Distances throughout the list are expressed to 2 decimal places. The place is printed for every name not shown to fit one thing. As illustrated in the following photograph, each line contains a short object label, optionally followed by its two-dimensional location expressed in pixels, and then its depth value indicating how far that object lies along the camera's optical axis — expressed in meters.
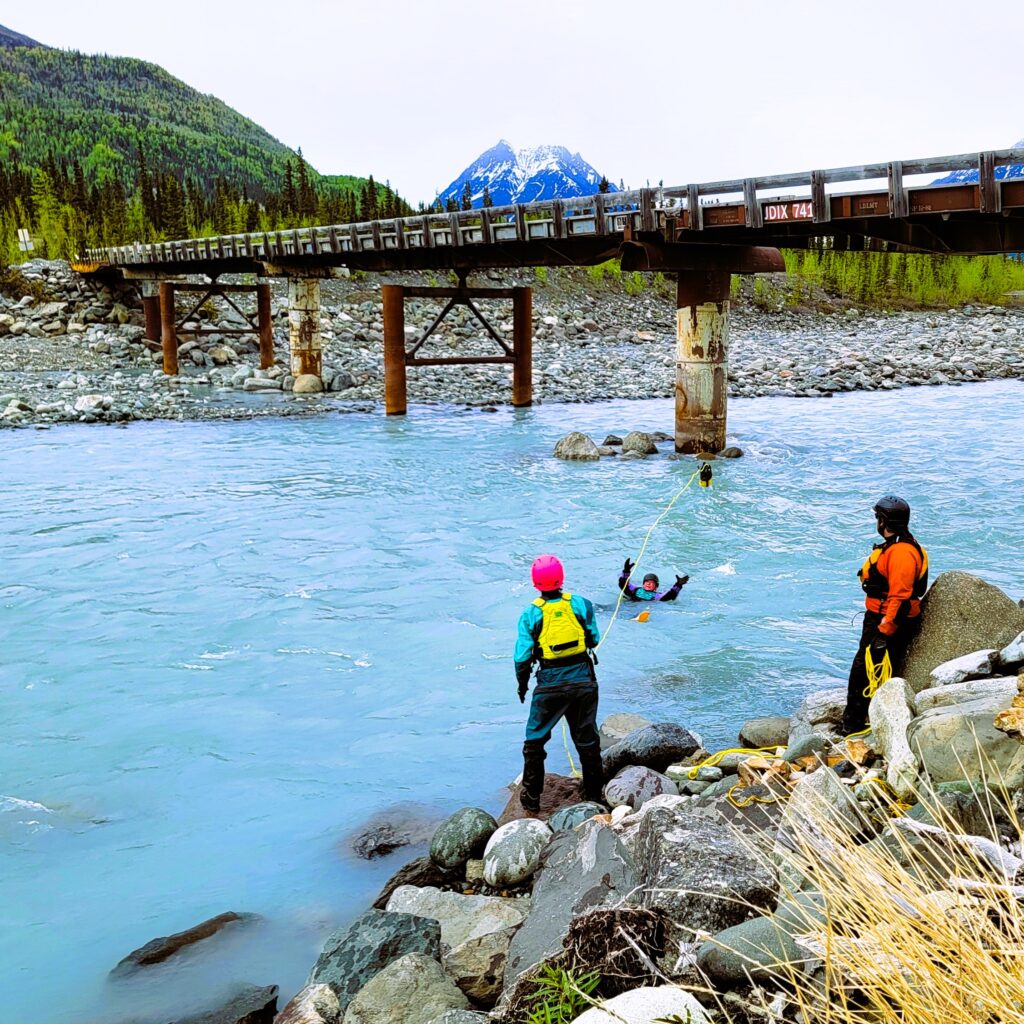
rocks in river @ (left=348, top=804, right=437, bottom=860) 6.55
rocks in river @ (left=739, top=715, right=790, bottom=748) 7.21
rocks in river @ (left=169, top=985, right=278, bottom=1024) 4.77
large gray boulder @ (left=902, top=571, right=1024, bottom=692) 6.80
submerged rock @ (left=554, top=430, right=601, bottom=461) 21.39
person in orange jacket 6.50
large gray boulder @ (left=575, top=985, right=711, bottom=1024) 2.95
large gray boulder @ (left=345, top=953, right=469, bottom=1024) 4.30
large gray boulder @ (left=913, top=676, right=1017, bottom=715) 5.46
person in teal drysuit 6.51
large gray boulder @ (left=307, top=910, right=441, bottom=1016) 4.74
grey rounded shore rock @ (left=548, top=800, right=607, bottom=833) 6.02
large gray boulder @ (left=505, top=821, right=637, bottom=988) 4.34
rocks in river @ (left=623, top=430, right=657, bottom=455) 21.84
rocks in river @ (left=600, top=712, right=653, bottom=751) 7.69
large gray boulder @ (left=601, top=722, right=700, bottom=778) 6.96
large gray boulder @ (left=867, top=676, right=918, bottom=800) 4.85
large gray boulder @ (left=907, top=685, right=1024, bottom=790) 4.45
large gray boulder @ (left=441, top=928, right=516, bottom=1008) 4.51
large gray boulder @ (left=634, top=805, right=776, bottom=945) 3.90
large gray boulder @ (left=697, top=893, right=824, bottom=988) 3.25
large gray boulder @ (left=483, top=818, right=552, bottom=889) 5.56
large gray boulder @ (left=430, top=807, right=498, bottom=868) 5.95
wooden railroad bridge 15.04
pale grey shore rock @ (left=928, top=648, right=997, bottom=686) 6.17
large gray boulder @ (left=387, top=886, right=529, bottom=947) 5.04
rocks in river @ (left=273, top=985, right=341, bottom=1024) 4.48
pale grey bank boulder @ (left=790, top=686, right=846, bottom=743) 6.84
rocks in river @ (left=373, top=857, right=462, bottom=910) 5.84
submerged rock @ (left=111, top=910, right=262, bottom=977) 5.38
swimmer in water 11.69
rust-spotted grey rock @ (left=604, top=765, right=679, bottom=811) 6.16
